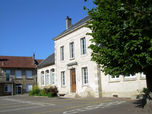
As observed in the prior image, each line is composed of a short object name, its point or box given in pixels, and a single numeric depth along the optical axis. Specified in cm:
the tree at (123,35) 518
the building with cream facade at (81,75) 1239
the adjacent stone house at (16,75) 3160
